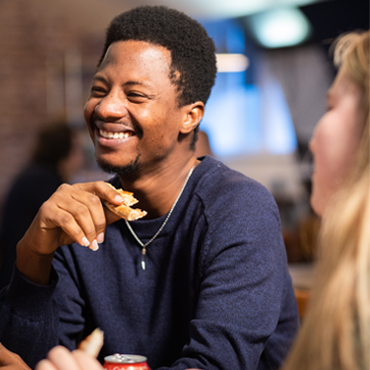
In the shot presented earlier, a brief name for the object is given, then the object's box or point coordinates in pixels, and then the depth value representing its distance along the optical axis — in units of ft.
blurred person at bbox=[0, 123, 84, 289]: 9.66
